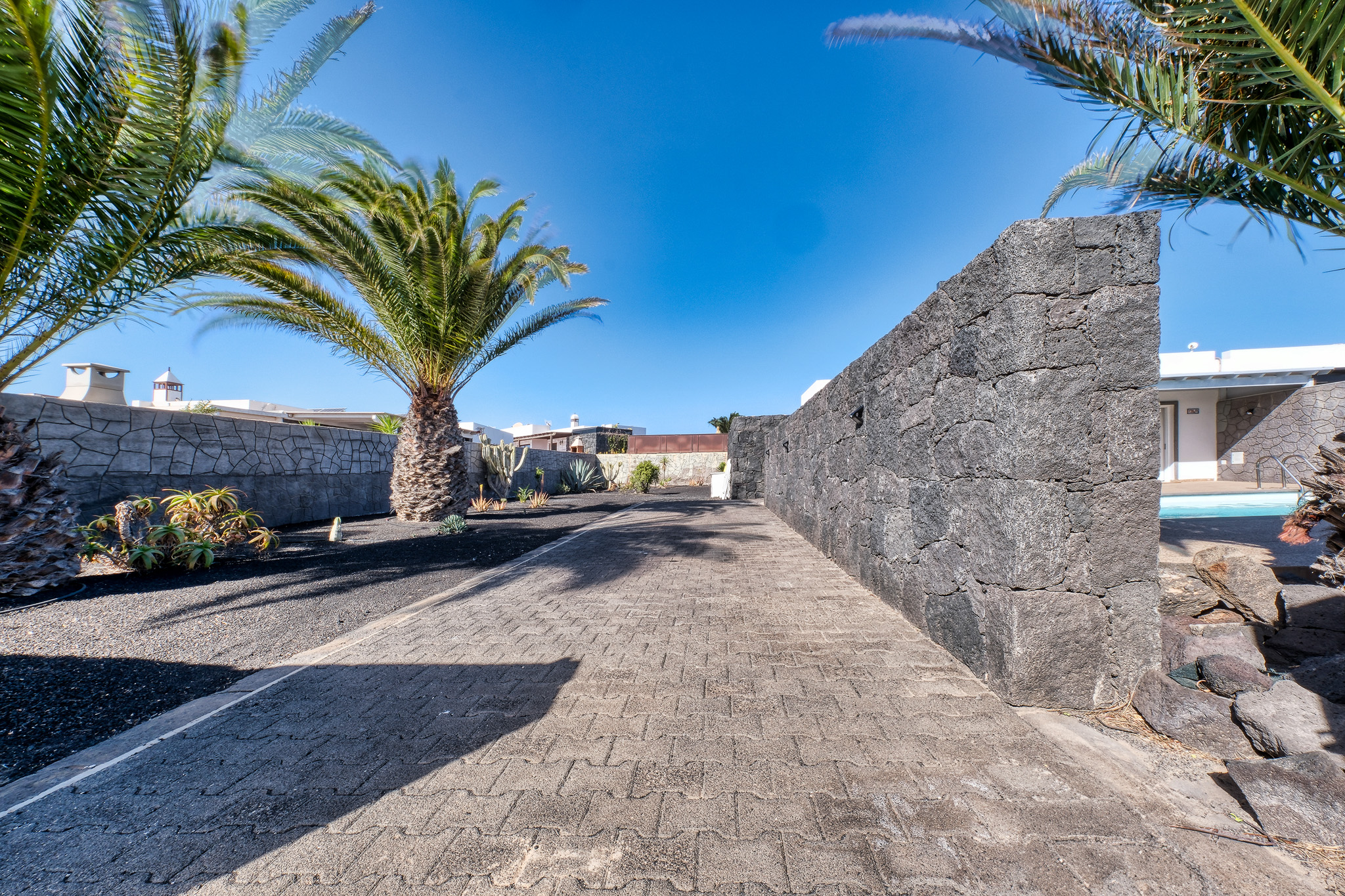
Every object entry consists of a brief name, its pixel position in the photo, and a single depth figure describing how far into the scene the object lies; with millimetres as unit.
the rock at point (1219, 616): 2639
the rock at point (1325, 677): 1874
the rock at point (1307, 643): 2254
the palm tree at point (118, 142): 3068
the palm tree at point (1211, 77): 2150
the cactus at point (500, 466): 12633
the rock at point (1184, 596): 2729
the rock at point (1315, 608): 2326
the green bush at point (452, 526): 7512
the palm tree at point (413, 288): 6465
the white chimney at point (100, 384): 7887
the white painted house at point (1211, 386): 12219
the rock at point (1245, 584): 2559
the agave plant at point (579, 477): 17688
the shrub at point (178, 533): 4641
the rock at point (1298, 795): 1471
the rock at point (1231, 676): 2041
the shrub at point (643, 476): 17188
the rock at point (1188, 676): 2178
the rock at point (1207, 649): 2234
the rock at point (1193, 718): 1910
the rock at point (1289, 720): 1730
